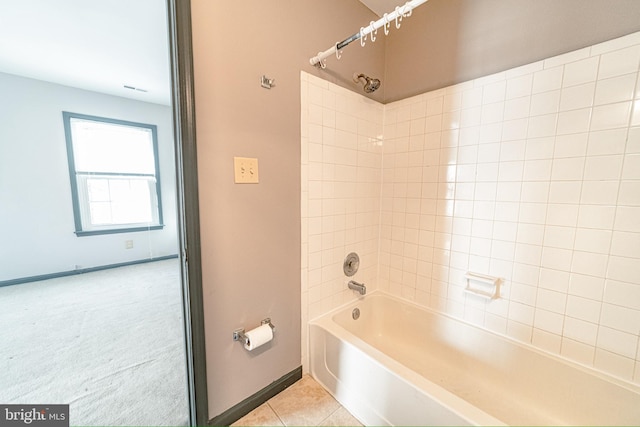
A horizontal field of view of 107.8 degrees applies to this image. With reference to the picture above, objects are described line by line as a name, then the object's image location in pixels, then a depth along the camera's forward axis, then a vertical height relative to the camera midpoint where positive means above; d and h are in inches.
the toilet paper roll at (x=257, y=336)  47.5 -30.6
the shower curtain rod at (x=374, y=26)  37.1 +29.2
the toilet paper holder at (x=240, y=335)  48.5 -30.6
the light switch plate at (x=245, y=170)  45.4 +3.6
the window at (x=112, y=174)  128.0 +7.2
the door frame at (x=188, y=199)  37.2 -1.9
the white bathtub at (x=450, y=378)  40.9 -39.5
